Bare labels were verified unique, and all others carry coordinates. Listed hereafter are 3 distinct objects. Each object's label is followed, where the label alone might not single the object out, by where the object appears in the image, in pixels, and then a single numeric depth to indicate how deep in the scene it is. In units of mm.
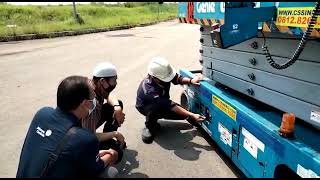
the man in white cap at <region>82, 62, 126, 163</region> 2472
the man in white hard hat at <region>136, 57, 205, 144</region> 3102
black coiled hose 1467
